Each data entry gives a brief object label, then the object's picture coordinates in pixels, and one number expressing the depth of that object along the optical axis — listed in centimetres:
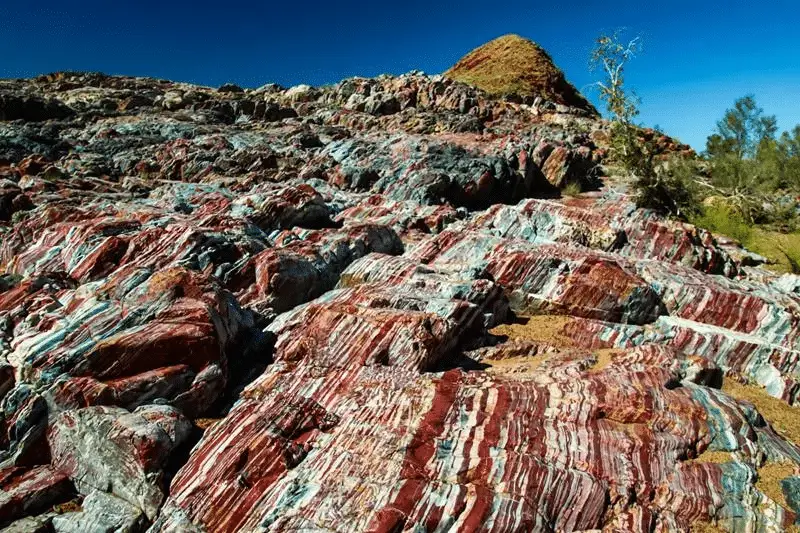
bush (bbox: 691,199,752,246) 2714
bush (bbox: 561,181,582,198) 3244
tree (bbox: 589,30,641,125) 3122
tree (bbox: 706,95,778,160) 4856
